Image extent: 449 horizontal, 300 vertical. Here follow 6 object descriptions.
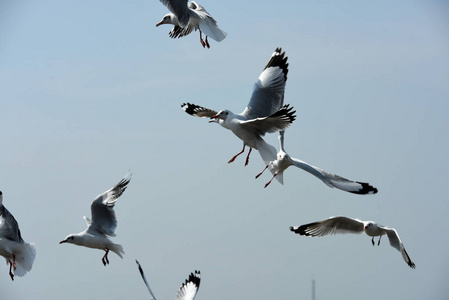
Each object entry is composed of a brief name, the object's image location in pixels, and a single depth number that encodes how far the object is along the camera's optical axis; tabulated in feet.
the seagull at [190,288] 67.10
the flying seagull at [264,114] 57.00
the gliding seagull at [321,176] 58.23
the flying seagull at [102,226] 65.79
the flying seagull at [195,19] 68.08
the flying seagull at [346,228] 65.05
